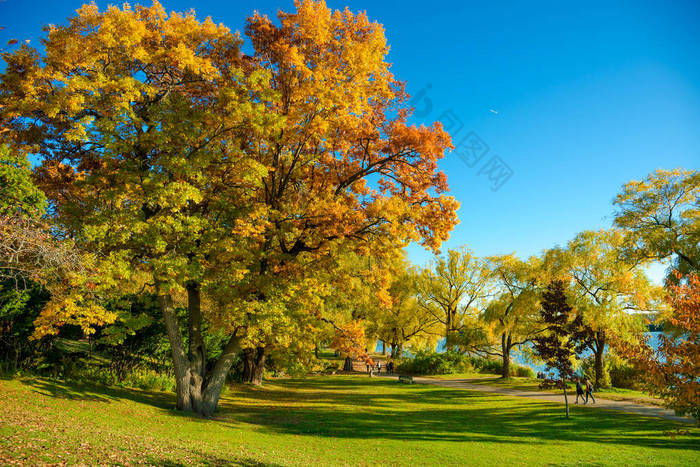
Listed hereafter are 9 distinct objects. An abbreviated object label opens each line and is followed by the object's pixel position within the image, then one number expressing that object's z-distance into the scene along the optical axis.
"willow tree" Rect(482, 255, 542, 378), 31.30
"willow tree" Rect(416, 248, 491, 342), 41.69
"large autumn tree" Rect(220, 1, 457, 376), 13.80
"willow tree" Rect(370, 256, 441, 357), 43.66
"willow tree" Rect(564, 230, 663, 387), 25.20
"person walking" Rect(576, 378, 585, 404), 21.50
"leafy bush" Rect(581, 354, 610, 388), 27.16
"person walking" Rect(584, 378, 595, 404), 21.62
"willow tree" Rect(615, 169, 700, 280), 20.23
